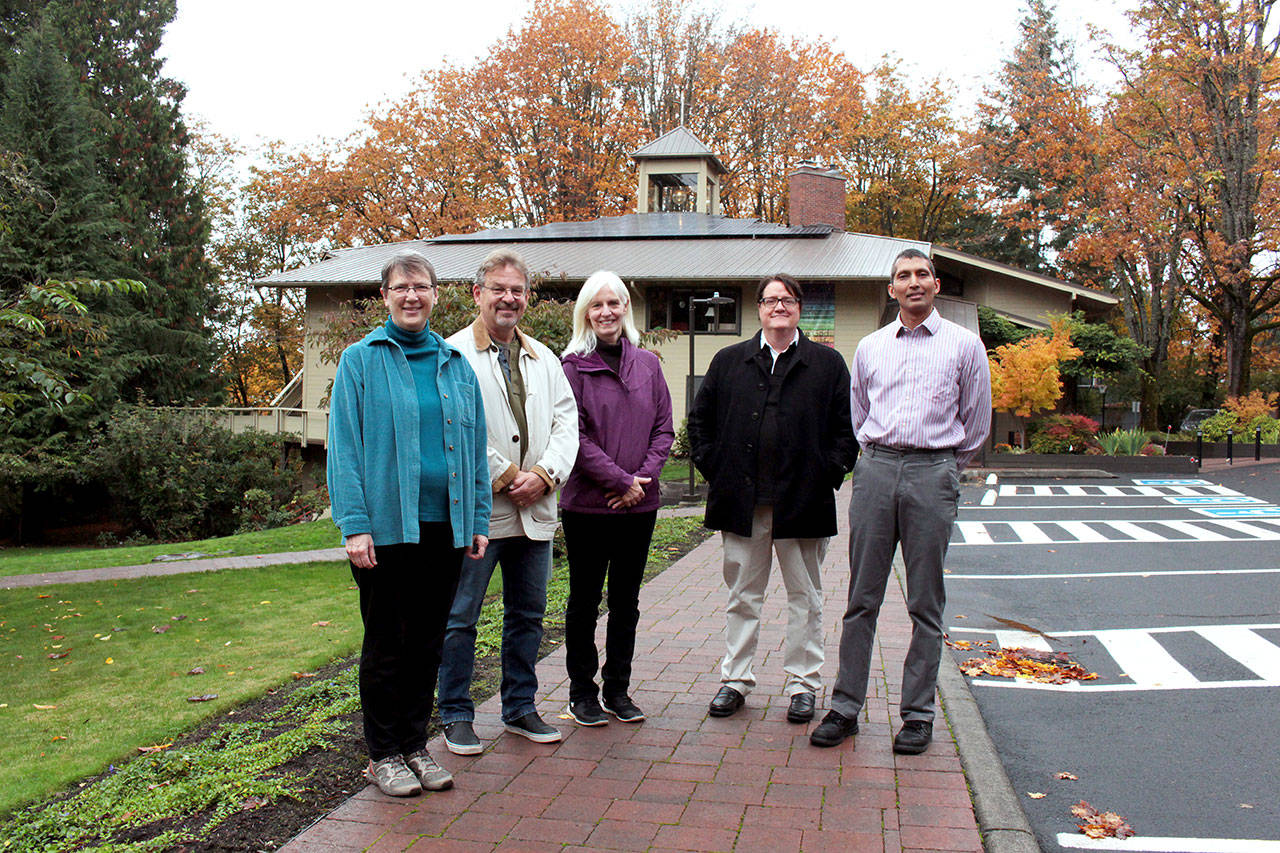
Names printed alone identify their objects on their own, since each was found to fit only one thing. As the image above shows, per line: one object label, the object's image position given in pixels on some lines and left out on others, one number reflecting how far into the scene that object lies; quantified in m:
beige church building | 27.31
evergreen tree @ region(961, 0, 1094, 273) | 31.39
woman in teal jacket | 3.62
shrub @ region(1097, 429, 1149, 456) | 23.03
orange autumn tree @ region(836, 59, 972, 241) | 40.78
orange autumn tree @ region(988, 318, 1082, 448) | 22.86
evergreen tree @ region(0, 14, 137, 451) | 24.33
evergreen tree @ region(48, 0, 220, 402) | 32.06
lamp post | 17.28
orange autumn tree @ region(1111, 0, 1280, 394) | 26.69
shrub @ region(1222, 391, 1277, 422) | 27.50
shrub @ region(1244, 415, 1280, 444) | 27.17
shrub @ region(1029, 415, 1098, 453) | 23.50
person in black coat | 4.60
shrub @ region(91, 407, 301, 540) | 22.61
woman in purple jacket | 4.54
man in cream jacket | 4.19
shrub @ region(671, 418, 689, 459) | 23.72
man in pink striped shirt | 4.27
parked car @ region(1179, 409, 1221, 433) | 30.79
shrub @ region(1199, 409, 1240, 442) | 27.42
